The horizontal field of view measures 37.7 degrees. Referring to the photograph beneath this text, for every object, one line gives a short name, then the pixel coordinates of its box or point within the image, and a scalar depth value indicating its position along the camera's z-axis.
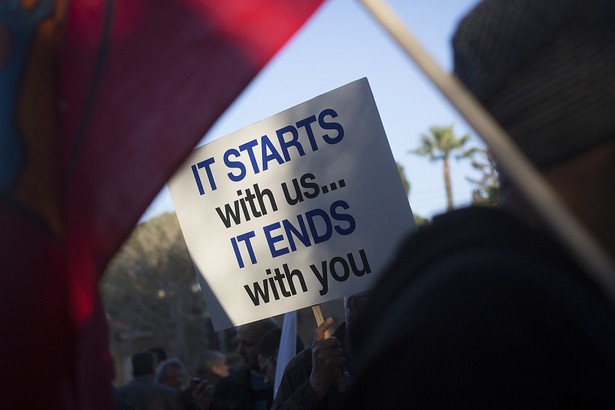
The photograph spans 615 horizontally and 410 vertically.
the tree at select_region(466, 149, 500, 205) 16.31
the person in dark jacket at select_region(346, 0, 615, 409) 1.05
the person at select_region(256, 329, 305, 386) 6.14
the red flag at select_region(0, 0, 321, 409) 2.45
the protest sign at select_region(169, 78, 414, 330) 4.44
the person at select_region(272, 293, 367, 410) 4.34
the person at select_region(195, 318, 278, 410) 6.26
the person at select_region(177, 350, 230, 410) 7.91
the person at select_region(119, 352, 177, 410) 8.10
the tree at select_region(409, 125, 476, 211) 35.16
